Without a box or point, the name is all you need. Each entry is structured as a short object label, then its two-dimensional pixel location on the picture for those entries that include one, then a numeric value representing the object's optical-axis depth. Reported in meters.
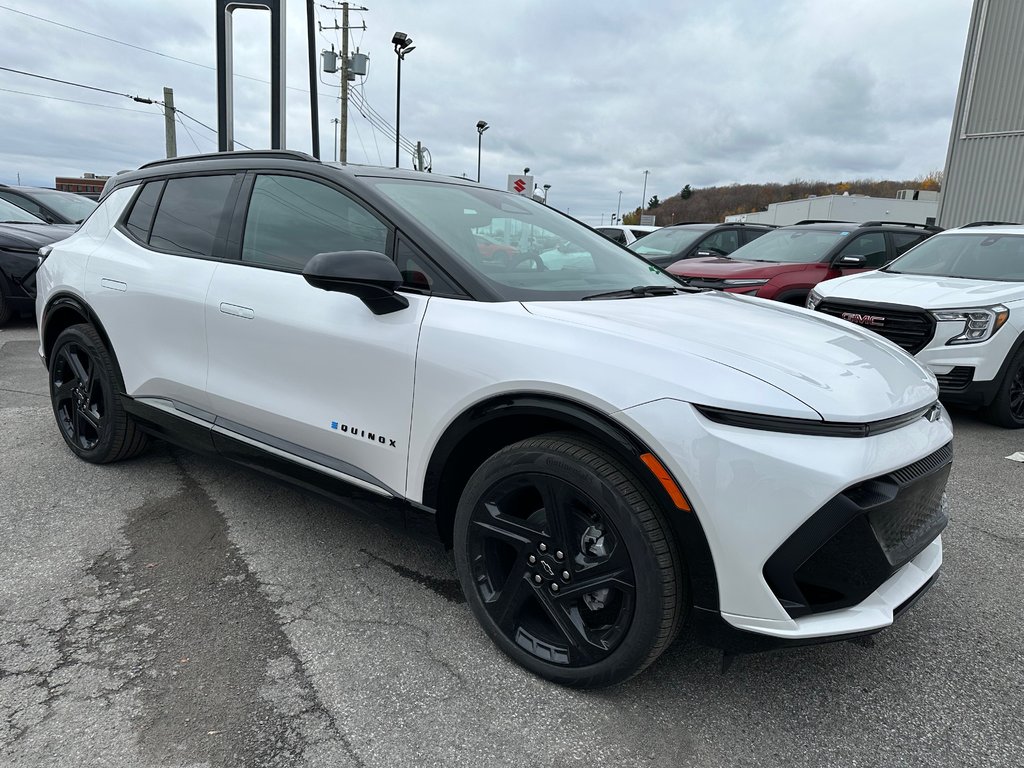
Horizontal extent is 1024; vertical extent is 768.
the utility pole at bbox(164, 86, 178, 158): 31.03
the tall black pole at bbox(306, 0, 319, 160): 14.38
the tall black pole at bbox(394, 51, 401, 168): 25.62
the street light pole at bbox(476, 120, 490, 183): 31.59
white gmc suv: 5.01
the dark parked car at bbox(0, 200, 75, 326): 8.05
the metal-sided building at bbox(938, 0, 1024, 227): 14.88
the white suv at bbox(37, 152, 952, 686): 1.75
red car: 7.43
